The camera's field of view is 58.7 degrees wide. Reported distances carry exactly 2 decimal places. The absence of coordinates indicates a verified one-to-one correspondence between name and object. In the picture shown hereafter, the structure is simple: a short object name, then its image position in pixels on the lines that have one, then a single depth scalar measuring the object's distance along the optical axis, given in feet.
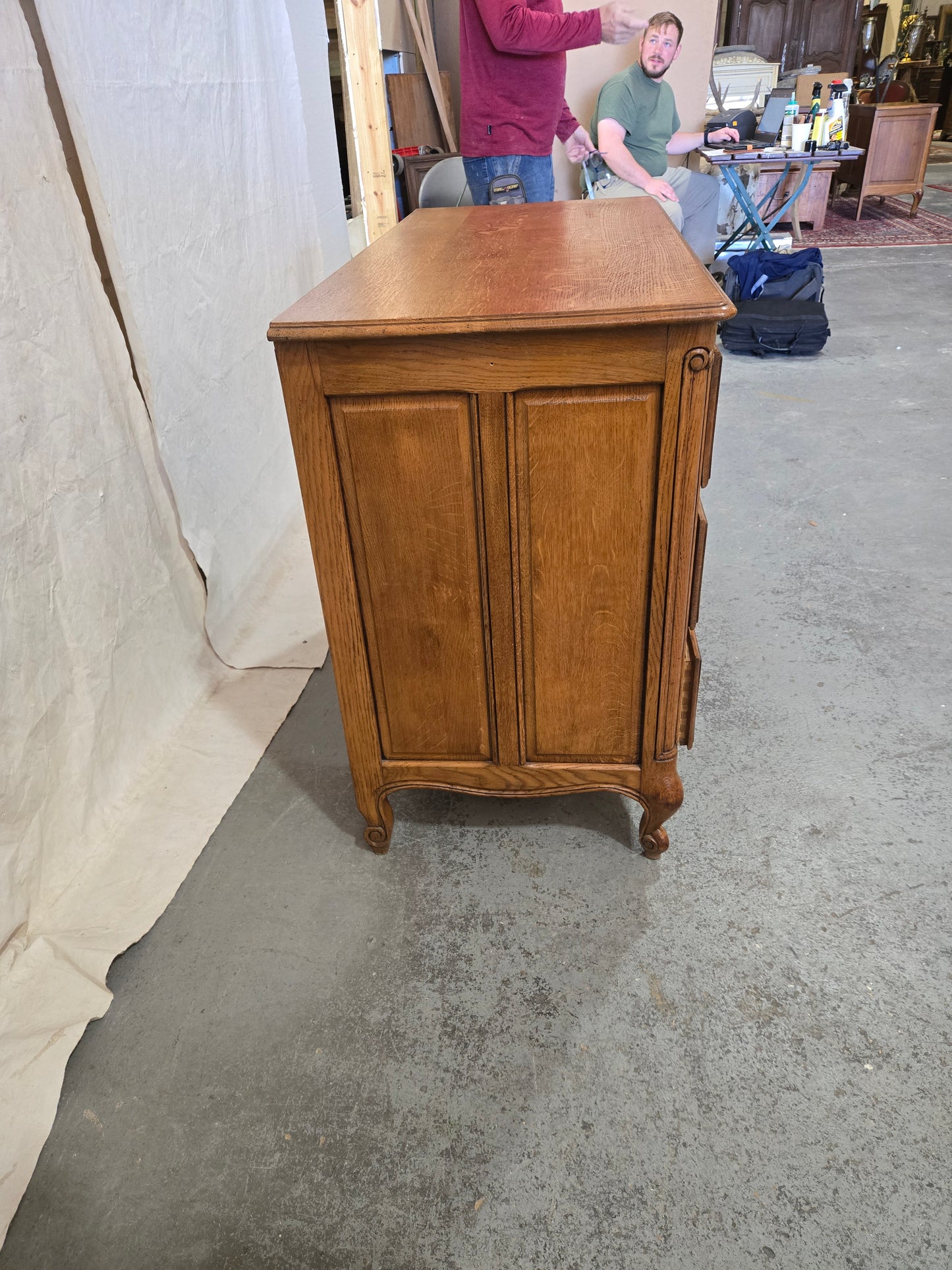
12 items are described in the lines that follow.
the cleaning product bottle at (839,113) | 16.89
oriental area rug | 20.58
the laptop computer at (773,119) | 17.30
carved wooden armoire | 31.12
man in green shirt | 14.20
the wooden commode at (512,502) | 3.81
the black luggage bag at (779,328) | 13.14
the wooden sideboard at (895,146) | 22.36
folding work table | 15.87
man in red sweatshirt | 7.48
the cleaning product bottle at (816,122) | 16.87
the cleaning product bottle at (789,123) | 17.22
